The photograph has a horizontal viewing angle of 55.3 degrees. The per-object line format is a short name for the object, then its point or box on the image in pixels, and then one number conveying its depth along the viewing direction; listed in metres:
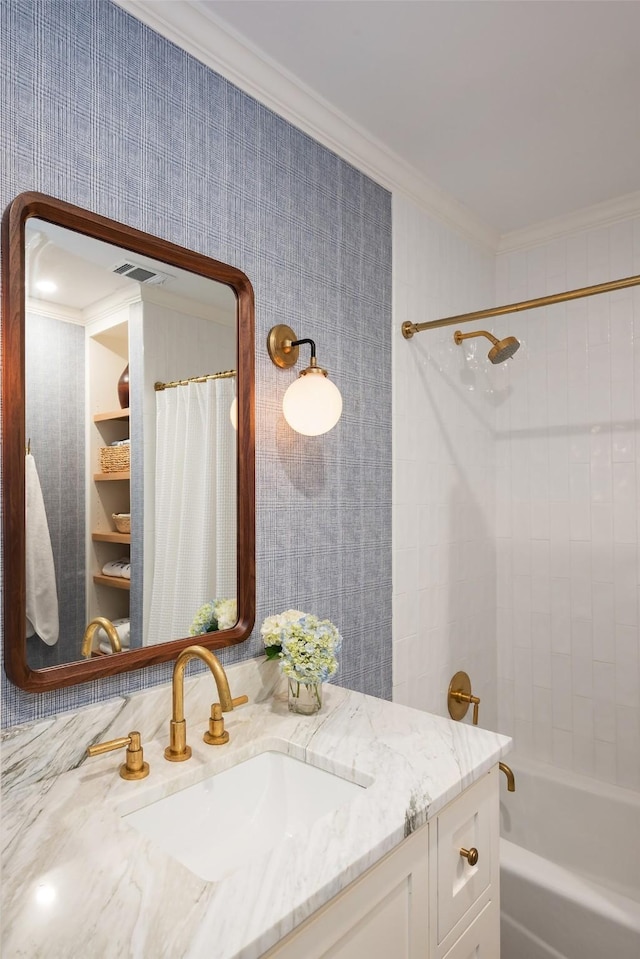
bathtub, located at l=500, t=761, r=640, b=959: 1.69
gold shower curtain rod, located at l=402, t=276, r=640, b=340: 1.69
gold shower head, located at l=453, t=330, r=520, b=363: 2.05
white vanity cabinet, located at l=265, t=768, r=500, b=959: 0.88
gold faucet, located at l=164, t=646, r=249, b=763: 1.19
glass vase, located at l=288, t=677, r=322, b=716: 1.41
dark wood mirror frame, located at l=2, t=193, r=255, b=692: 1.08
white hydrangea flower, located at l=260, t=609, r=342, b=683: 1.37
